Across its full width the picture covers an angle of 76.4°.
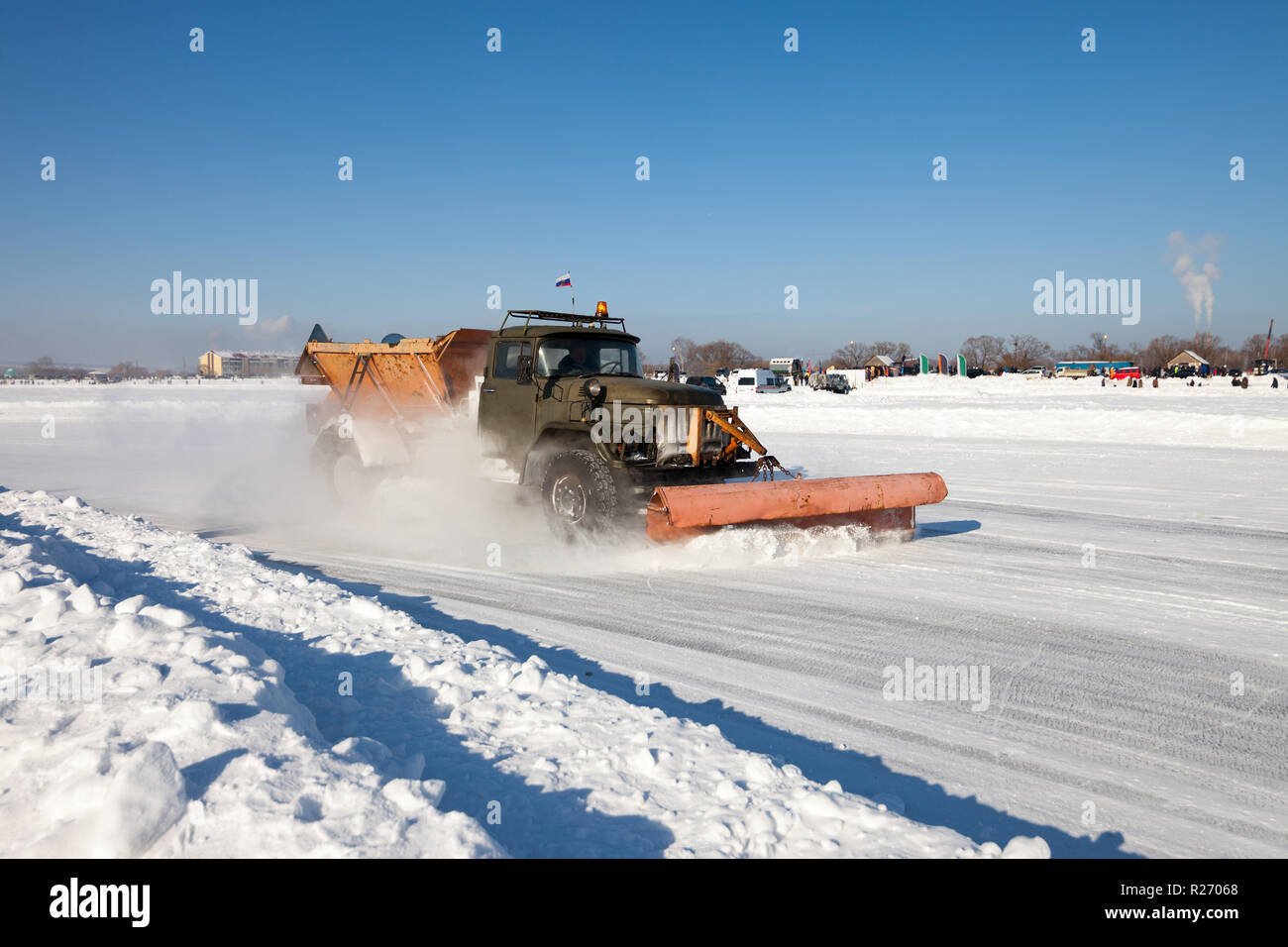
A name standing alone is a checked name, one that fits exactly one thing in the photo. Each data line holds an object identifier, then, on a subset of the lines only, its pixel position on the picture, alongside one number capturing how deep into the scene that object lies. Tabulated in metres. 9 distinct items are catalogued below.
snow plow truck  7.81
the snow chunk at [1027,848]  2.74
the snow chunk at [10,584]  5.09
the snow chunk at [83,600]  4.84
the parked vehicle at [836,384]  53.75
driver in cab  8.94
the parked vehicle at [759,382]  56.02
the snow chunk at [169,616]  4.66
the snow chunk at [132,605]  4.77
